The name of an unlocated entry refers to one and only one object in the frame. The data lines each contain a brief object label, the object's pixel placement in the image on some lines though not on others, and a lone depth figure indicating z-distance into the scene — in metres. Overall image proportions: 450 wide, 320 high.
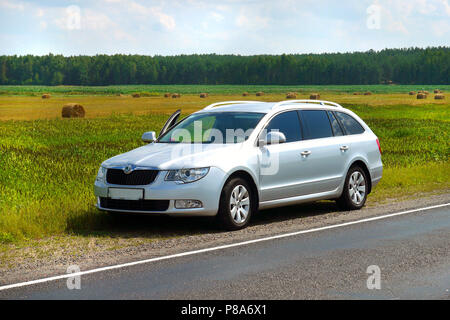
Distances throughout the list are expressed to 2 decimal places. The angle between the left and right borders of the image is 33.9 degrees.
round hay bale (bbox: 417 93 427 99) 85.75
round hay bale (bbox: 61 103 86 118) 46.03
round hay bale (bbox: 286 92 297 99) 84.11
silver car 9.76
